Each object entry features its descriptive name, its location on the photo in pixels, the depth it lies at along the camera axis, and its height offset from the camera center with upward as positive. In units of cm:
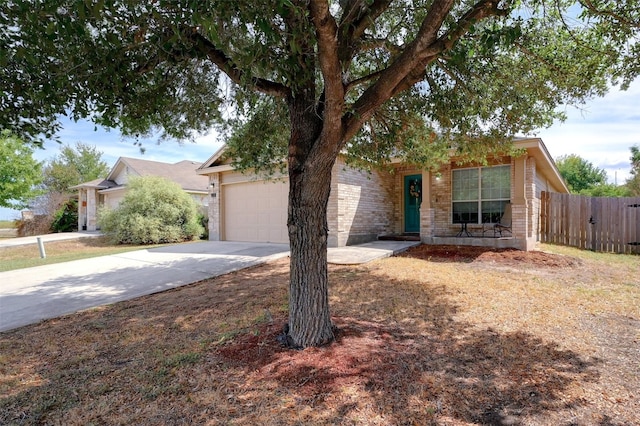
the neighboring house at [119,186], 2189 +194
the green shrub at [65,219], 2320 -30
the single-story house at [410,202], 1038 +40
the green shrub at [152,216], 1587 -7
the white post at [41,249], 1241 -127
